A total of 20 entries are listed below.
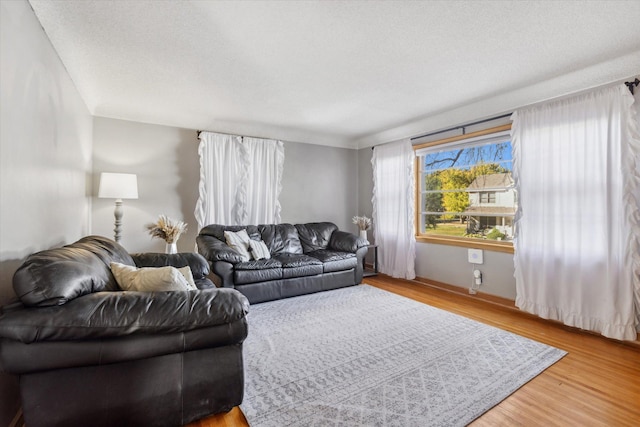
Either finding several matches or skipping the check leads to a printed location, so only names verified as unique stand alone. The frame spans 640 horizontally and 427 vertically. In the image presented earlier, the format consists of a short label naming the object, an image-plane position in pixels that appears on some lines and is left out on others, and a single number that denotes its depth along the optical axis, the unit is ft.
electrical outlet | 12.51
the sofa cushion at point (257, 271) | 11.73
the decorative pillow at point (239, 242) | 12.66
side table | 16.56
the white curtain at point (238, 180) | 14.53
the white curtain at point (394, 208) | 15.42
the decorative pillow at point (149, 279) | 5.89
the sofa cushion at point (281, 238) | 14.64
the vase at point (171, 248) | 12.60
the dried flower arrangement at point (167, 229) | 12.67
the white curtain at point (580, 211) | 8.53
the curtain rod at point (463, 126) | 11.96
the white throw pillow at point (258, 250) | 13.06
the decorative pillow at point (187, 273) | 7.92
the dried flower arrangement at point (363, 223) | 17.04
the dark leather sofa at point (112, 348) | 4.29
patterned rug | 5.62
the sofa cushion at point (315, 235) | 15.80
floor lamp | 11.38
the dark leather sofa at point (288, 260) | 11.76
